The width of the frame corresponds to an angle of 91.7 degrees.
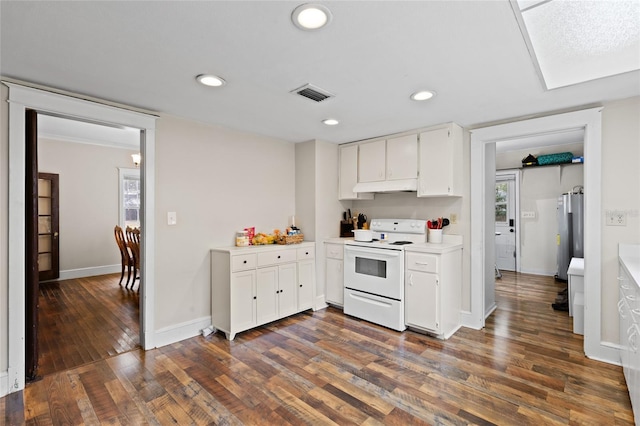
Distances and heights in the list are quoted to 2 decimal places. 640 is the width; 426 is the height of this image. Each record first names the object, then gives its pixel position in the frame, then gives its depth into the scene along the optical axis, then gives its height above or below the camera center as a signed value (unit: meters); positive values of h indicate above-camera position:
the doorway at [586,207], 2.64 +0.06
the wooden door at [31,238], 2.28 -0.17
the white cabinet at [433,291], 3.07 -0.78
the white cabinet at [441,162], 3.27 +0.56
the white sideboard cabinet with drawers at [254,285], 3.13 -0.77
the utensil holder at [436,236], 3.51 -0.25
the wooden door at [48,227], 5.37 -0.20
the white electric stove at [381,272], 3.31 -0.66
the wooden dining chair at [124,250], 5.08 -0.58
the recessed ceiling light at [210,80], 2.13 +0.95
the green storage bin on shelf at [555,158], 5.38 +0.98
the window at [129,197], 6.22 +0.38
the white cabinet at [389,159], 3.58 +0.67
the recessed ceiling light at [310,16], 1.42 +0.94
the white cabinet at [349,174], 4.13 +0.54
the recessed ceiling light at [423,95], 2.42 +0.95
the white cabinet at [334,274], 3.95 -0.77
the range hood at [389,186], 3.54 +0.34
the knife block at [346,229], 4.34 -0.20
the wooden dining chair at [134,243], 4.57 -0.42
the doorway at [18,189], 2.18 +0.19
